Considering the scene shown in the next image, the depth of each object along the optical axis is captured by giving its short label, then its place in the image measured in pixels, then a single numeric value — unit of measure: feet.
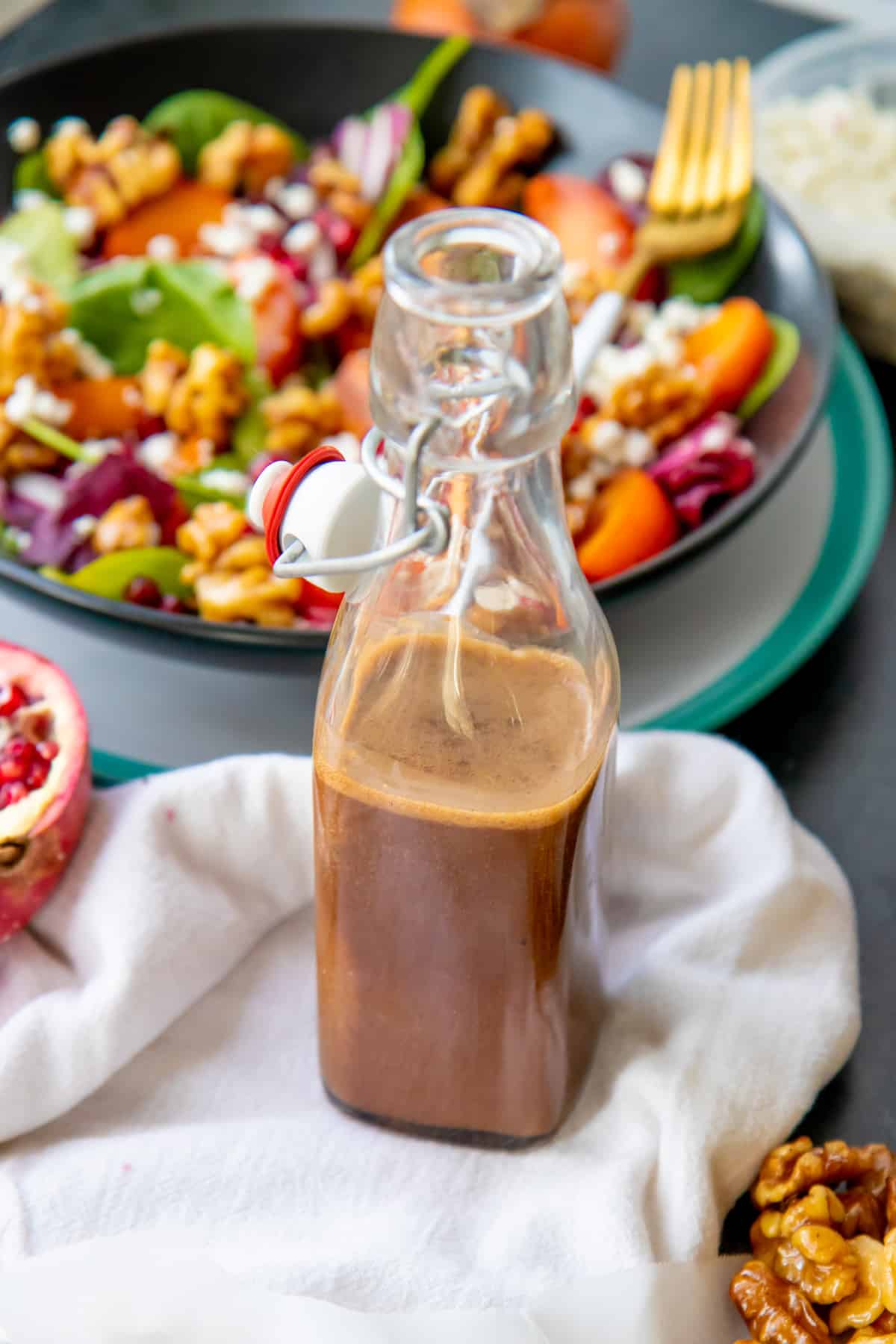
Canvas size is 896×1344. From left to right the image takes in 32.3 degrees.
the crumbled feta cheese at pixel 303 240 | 3.70
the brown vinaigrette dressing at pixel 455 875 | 1.87
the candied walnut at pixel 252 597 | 2.81
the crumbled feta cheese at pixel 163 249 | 3.71
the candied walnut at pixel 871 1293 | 1.98
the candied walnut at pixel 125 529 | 2.99
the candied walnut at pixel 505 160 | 3.82
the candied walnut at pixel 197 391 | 3.27
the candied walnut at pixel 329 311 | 3.48
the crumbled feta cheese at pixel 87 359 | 3.43
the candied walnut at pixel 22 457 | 3.21
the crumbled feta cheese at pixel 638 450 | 3.16
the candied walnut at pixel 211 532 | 2.93
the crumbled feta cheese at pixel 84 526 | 3.04
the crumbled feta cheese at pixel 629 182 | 3.75
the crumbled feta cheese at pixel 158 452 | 3.29
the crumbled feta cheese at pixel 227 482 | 3.13
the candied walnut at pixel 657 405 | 3.20
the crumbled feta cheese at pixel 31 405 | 3.20
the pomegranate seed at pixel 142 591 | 2.89
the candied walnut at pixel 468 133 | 3.88
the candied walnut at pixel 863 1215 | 2.11
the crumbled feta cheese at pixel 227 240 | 3.71
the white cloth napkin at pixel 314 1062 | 2.10
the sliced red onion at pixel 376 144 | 3.88
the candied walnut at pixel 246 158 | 3.87
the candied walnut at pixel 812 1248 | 2.00
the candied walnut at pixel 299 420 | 3.27
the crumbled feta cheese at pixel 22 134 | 3.82
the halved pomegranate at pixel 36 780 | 2.25
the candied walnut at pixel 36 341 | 3.26
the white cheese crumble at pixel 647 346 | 3.27
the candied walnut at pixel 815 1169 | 2.15
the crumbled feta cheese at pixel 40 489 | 3.18
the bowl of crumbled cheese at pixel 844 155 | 3.84
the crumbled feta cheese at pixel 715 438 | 3.14
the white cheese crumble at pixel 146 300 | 3.51
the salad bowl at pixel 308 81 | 3.85
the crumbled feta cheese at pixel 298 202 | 3.84
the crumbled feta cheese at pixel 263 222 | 3.75
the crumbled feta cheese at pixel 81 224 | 3.72
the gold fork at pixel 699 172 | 3.55
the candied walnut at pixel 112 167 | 3.75
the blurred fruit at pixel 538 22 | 4.21
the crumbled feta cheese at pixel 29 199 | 3.80
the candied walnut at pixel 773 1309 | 1.94
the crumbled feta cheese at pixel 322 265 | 3.71
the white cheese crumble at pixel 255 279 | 3.46
